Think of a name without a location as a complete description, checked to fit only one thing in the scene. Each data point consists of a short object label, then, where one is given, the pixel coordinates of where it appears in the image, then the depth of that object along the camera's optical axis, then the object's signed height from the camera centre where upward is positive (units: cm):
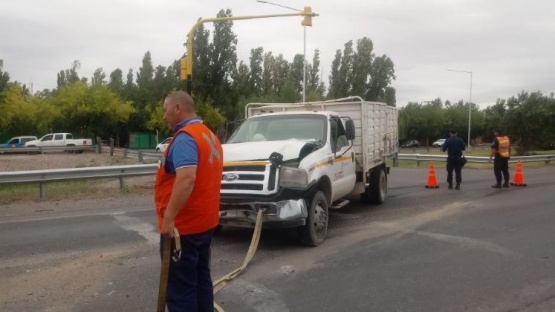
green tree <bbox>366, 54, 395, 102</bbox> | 5409 +533
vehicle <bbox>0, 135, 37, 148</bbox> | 4678 -113
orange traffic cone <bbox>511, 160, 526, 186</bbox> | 1575 -144
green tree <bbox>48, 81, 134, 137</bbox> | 4844 +170
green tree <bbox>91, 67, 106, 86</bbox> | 7929 +806
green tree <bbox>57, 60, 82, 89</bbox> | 8144 +815
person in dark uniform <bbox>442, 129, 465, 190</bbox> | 1471 -64
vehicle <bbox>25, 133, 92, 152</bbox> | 4428 -114
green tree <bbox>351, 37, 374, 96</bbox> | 5406 +624
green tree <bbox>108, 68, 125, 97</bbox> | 6130 +545
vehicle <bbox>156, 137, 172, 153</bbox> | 4178 -153
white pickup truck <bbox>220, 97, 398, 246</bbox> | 726 -52
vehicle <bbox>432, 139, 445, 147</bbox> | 7290 -202
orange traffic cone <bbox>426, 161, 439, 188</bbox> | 1543 -147
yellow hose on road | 575 -165
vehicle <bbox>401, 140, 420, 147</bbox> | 7172 -206
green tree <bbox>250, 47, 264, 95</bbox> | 4788 +541
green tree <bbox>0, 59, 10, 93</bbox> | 4825 +422
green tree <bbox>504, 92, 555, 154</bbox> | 3114 +45
